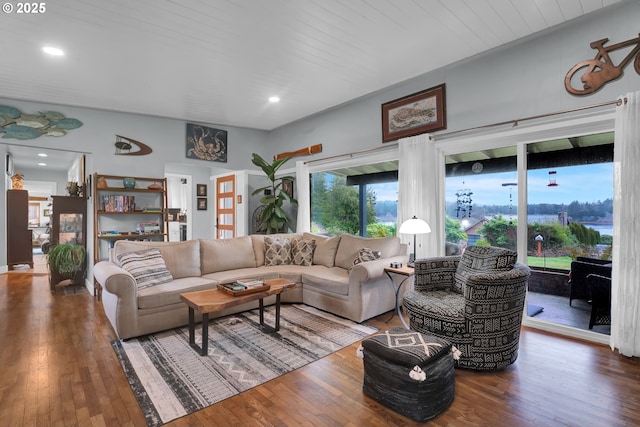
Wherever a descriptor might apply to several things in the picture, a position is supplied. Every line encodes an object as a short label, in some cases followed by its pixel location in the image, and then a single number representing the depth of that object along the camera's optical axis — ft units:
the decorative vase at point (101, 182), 15.43
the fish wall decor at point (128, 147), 16.21
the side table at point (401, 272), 10.35
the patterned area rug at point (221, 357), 6.64
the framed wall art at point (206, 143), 18.31
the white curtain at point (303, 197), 18.35
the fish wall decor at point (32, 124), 13.71
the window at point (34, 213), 37.14
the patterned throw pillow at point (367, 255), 11.97
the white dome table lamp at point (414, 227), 10.93
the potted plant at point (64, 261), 15.28
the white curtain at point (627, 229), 8.12
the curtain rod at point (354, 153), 14.25
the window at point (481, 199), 11.13
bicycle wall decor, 8.38
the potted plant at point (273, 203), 18.33
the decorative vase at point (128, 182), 16.16
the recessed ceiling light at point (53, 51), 9.61
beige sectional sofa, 9.59
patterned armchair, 7.30
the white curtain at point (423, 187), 12.30
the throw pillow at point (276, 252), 14.51
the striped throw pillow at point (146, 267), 10.37
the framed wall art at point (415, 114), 12.35
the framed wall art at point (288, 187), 19.63
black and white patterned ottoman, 5.85
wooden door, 21.56
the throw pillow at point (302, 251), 14.47
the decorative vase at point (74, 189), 17.29
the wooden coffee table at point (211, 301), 8.39
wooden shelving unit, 15.58
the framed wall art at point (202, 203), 24.71
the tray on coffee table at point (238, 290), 9.20
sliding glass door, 9.39
